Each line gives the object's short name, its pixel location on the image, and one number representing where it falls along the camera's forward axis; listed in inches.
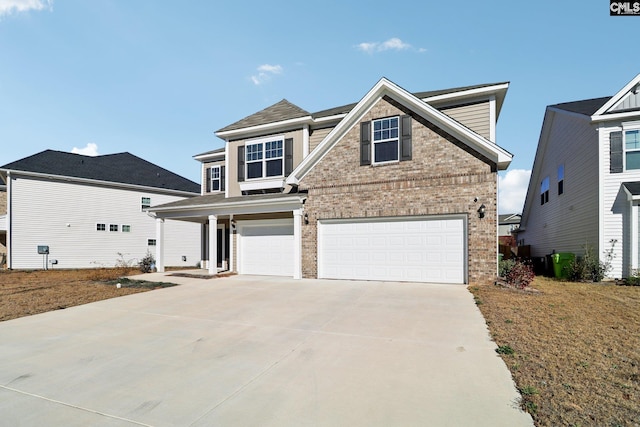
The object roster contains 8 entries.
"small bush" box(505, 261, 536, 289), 370.9
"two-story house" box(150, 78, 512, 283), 406.3
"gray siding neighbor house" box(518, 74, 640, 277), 464.1
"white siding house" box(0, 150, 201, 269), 735.7
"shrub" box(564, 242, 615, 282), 467.5
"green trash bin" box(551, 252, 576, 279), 514.3
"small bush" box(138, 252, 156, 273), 630.4
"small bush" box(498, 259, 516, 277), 407.5
